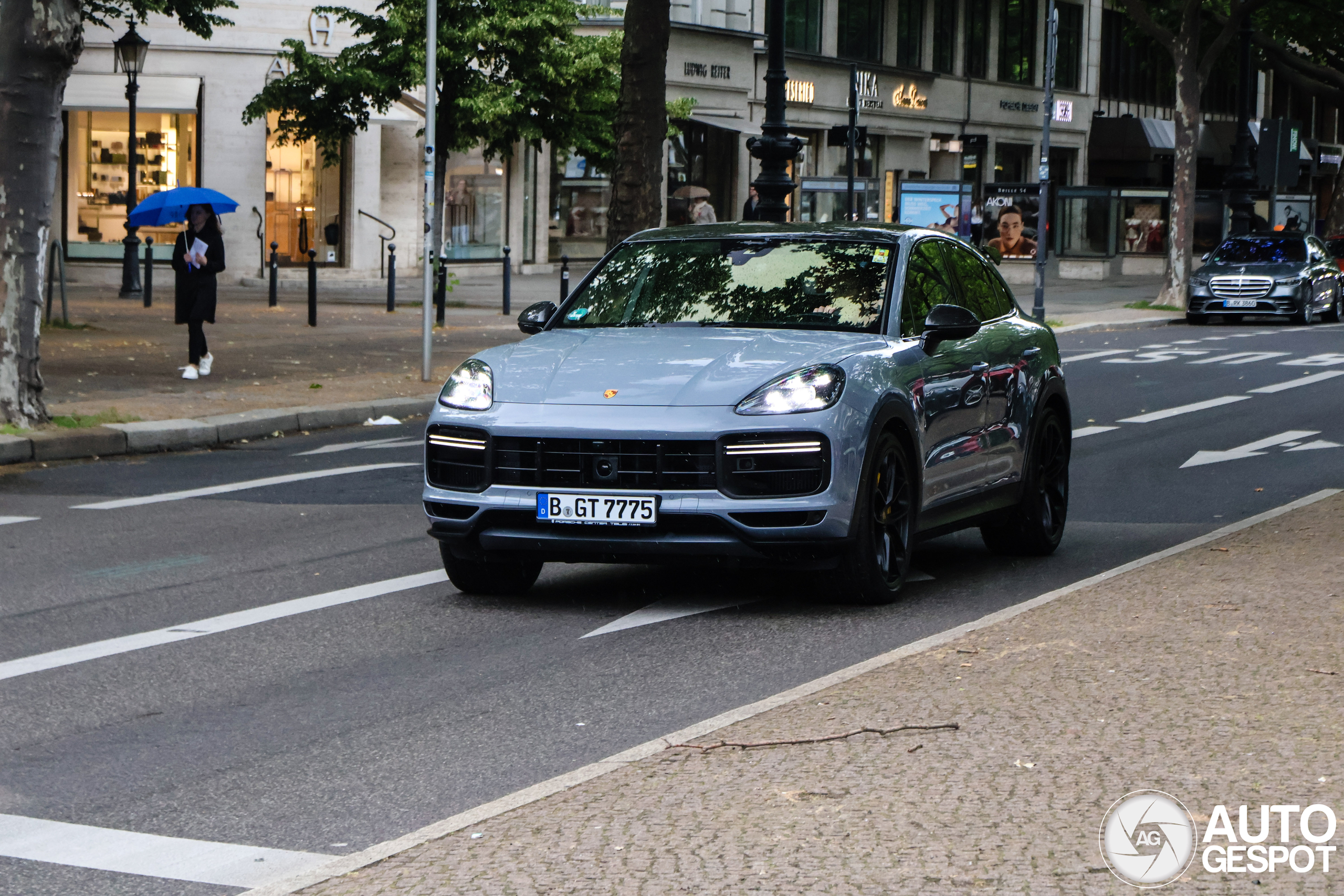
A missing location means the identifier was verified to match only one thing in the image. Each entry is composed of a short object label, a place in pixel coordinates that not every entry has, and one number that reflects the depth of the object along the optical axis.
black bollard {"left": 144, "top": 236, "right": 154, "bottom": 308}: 28.22
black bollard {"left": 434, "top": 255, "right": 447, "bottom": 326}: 27.19
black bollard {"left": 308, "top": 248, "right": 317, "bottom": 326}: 25.75
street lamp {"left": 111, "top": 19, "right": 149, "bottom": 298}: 31.23
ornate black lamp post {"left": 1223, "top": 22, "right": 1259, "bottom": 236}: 41.06
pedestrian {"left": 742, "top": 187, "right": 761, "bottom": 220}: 26.76
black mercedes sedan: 33.41
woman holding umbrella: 18.41
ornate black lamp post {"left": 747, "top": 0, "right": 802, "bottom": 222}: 21.33
